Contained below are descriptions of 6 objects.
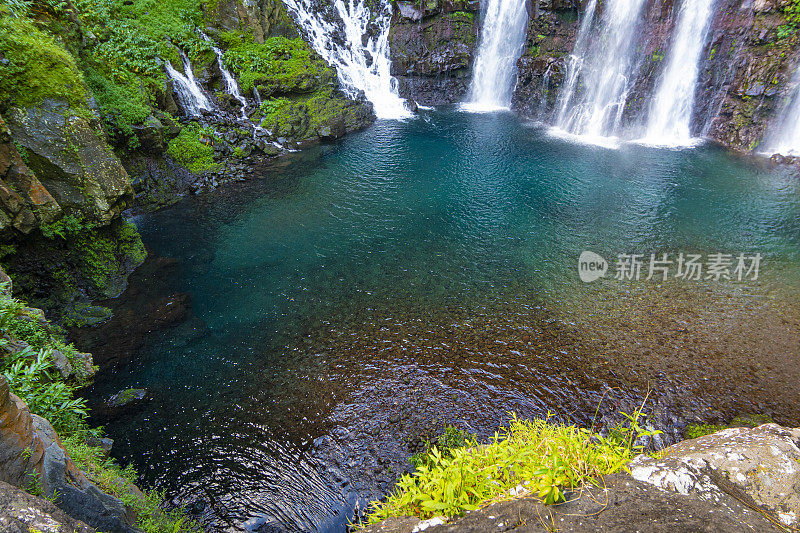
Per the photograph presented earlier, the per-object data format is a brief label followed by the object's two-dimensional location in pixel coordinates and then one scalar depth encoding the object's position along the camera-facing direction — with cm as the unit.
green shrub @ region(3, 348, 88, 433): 531
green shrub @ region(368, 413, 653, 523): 321
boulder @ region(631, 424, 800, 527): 304
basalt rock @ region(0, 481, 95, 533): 246
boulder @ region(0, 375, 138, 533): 358
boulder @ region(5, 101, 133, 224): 1066
